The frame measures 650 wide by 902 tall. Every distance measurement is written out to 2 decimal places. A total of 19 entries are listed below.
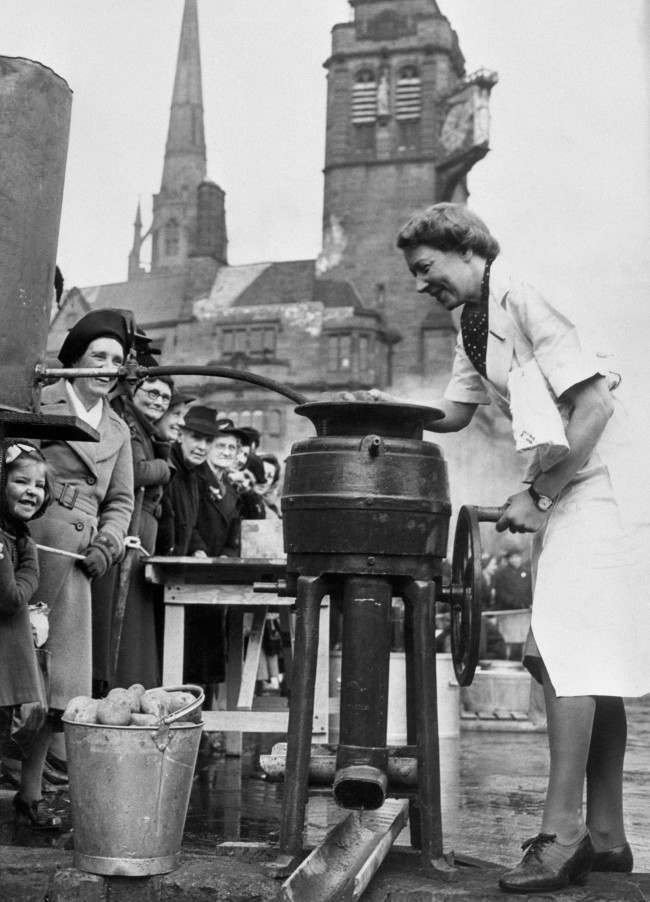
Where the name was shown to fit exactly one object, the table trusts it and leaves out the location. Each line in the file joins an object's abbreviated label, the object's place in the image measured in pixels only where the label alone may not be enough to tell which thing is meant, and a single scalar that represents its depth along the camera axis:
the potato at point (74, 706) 2.93
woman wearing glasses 4.93
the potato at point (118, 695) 2.94
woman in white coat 2.96
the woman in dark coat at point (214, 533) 6.32
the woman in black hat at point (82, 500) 4.34
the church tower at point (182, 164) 84.00
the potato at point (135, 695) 2.97
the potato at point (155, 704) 2.92
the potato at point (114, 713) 2.89
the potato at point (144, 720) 2.89
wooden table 5.32
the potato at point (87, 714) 2.91
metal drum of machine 3.12
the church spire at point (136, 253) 91.81
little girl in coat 3.81
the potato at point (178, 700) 3.01
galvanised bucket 2.86
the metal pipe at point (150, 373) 3.47
